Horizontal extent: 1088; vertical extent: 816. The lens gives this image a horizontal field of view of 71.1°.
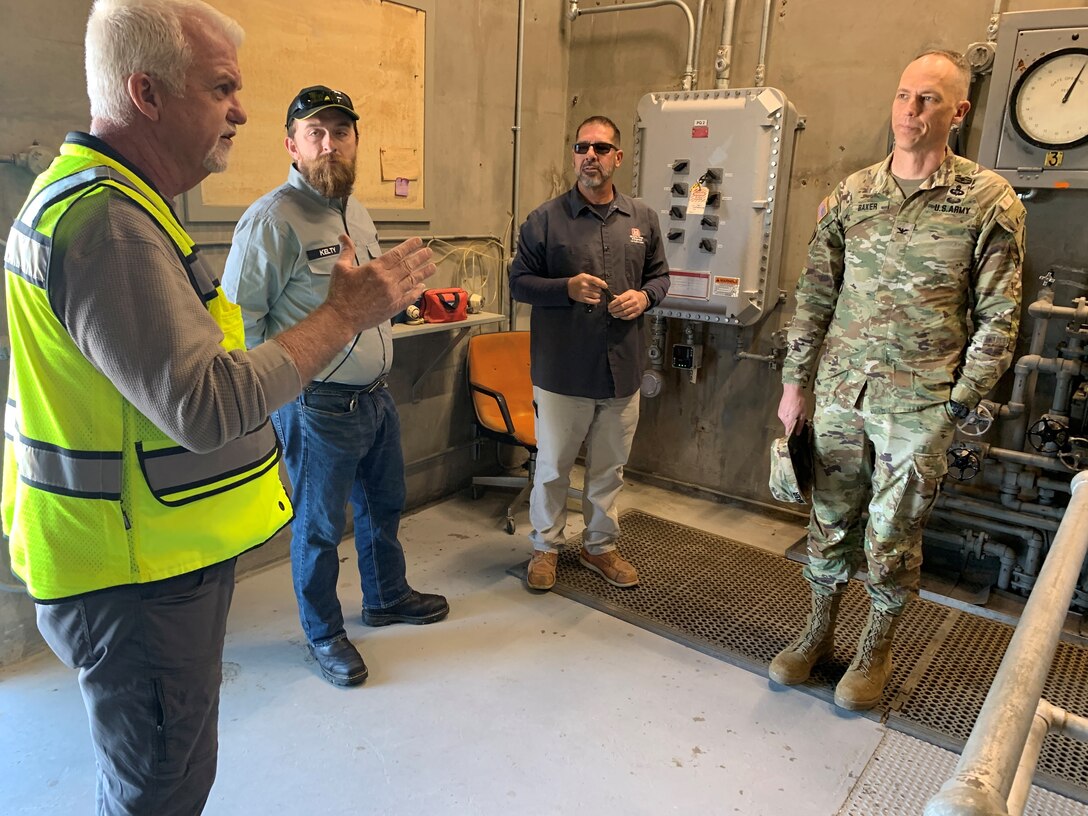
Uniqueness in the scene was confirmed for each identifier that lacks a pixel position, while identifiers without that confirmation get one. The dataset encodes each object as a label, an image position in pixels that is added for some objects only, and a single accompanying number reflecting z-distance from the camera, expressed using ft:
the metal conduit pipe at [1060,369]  9.19
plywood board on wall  8.87
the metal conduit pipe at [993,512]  9.67
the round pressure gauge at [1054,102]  8.48
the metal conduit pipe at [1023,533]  9.81
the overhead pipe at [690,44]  11.85
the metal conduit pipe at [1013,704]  2.16
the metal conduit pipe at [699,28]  11.77
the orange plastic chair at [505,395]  11.52
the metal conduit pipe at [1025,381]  9.28
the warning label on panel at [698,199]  11.46
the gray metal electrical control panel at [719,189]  10.96
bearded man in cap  7.05
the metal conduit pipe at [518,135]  12.52
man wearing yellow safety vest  3.43
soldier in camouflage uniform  6.81
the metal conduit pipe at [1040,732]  2.92
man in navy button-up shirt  9.02
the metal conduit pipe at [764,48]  11.24
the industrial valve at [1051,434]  9.18
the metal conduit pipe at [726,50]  11.50
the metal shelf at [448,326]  10.21
